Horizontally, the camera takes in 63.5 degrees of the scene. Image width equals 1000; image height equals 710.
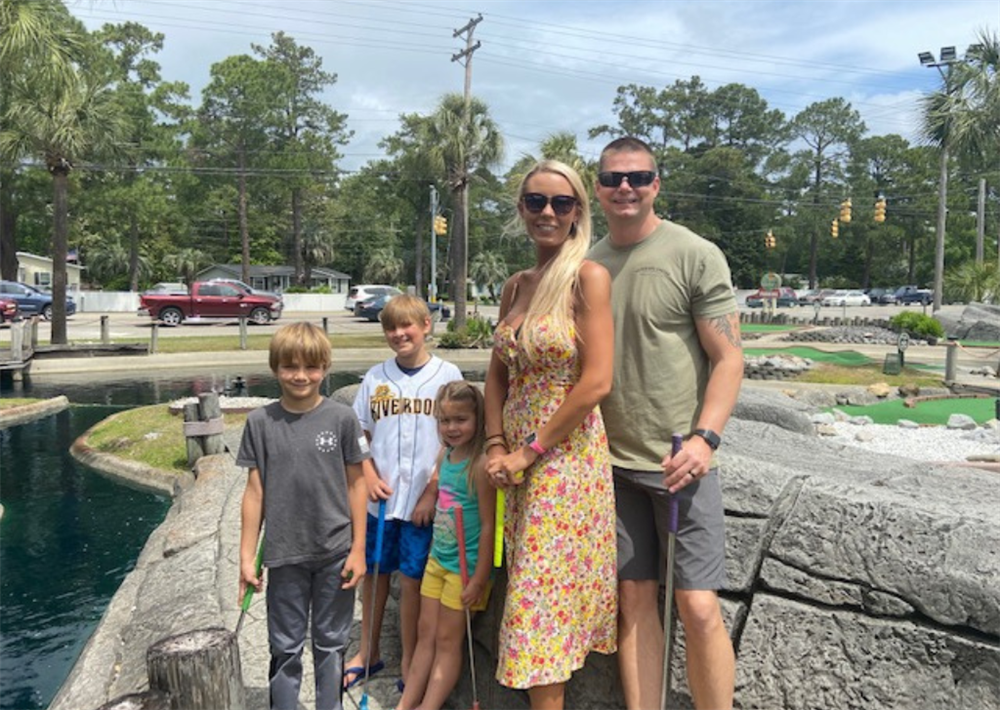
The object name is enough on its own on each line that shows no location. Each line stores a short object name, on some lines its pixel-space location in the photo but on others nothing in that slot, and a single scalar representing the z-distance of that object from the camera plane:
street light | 28.25
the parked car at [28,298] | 28.12
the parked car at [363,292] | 36.91
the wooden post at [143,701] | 1.98
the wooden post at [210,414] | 7.82
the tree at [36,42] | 11.64
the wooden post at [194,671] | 2.09
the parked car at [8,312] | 25.40
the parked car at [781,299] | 47.01
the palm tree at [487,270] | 58.15
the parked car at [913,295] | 48.38
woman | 2.20
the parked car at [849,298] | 48.56
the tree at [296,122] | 46.16
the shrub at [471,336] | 20.30
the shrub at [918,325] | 22.97
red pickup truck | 27.12
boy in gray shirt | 2.66
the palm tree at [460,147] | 24.56
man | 2.18
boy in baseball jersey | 2.92
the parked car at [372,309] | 32.12
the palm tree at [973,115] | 19.33
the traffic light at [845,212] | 30.74
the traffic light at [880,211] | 29.70
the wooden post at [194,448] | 7.94
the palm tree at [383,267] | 57.53
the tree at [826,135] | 64.38
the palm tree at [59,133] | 17.42
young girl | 2.68
